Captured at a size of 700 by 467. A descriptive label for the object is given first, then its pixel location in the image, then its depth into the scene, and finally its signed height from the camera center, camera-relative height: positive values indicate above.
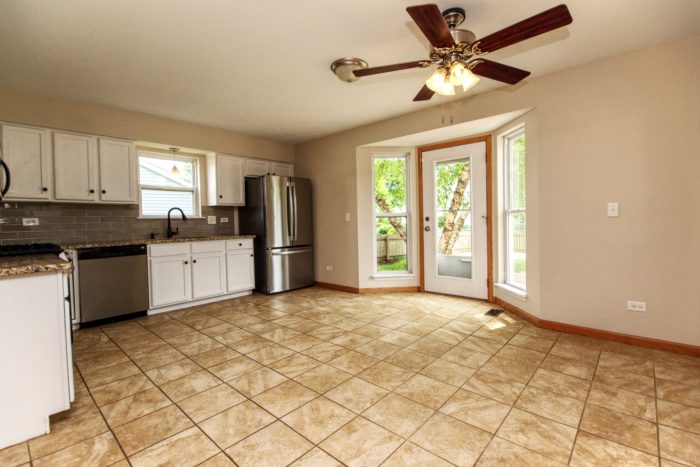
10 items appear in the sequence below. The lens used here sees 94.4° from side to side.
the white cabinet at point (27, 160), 3.16 +0.78
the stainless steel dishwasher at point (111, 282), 3.34 -0.50
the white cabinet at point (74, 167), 3.42 +0.76
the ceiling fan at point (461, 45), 1.57 +1.03
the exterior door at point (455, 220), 4.16 +0.11
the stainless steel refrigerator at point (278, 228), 4.77 +0.07
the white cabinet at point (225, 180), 4.70 +0.79
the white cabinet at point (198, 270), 3.88 -0.48
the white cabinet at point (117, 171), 3.71 +0.76
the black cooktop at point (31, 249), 2.44 -0.10
